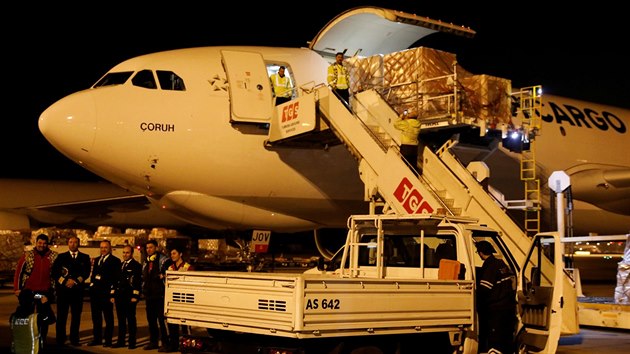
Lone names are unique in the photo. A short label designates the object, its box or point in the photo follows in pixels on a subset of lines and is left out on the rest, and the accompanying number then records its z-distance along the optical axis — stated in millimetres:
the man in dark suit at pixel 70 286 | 9773
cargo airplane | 12617
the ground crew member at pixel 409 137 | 10609
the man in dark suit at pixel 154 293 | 9547
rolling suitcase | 7480
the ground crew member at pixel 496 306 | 6938
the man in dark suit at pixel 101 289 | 9945
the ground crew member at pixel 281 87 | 13156
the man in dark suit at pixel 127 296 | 9692
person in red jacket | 9062
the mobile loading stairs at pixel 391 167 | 9867
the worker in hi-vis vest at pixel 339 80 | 12188
